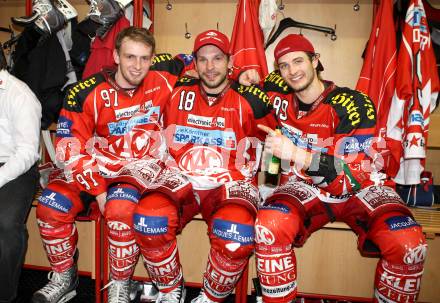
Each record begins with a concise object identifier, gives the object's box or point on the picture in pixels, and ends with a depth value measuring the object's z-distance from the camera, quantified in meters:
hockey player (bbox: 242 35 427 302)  1.47
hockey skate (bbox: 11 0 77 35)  2.10
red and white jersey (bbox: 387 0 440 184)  1.87
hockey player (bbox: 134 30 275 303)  1.56
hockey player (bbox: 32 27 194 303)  1.69
